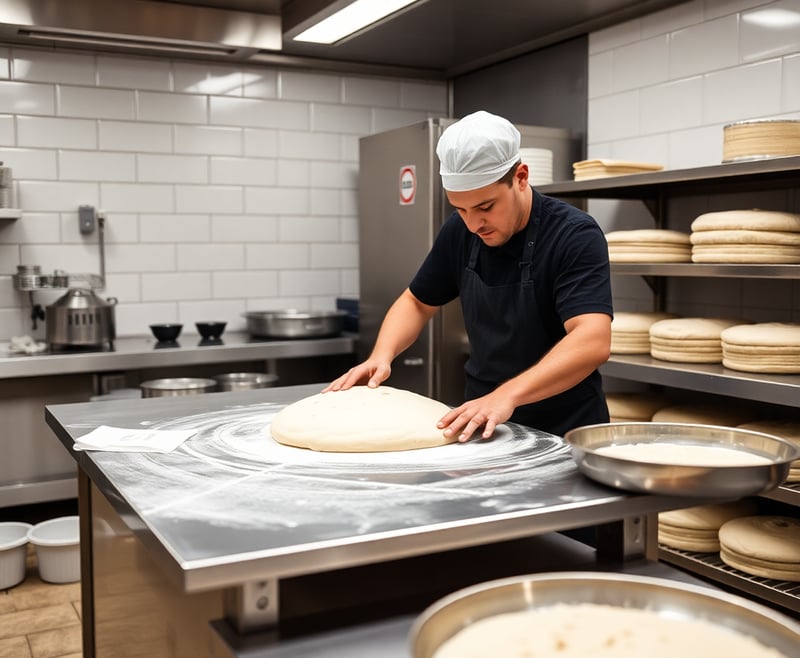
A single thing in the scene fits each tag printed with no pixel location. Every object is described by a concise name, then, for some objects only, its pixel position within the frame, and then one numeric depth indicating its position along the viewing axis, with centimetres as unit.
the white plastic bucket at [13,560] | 333
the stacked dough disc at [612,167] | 328
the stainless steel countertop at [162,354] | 364
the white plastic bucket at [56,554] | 336
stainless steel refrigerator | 386
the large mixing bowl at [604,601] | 95
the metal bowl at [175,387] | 368
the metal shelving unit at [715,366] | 254
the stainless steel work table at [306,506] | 114
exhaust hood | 357
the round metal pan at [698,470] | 127
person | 199
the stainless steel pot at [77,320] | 378
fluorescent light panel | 317
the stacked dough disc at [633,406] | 326
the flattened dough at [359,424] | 170
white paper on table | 171
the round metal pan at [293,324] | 423
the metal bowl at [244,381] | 393
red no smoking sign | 393
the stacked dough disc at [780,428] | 272
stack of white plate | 371
